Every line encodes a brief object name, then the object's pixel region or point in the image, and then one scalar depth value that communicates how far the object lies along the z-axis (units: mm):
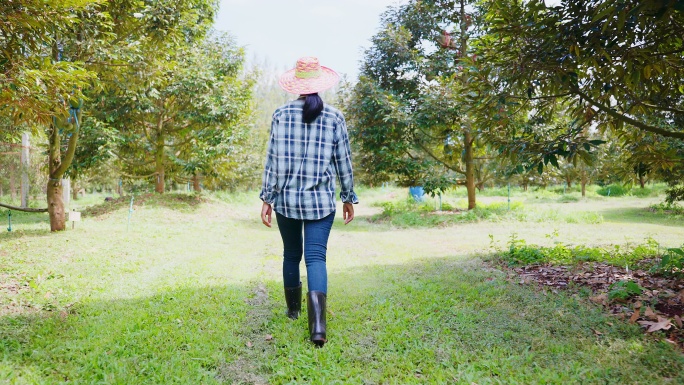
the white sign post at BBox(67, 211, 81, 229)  6914
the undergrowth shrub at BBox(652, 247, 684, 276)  3637
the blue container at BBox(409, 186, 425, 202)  18656
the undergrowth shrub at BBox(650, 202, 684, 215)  11945
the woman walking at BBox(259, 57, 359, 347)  2789
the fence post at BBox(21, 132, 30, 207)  13961
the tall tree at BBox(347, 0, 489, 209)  10961
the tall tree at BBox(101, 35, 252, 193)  11703
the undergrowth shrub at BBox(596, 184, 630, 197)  21923
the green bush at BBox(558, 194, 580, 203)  19484
